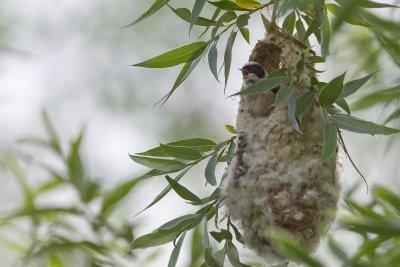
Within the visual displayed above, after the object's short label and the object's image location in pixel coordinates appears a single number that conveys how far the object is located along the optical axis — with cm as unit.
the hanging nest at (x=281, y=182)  491
